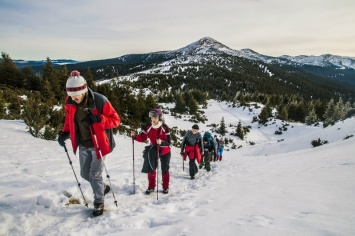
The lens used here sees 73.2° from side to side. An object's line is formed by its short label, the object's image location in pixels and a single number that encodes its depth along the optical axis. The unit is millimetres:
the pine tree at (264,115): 51250
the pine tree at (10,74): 36188
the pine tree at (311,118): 51950
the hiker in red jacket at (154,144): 5918
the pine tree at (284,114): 53862
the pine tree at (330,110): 54966
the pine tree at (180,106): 59844
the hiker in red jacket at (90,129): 3996
